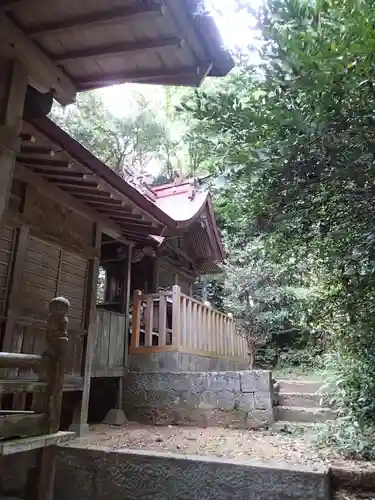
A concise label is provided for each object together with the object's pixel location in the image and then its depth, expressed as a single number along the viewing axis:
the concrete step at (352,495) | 4.15
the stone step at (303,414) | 6.39
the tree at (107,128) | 13.89
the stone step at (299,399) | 6.89
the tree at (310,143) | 3.16
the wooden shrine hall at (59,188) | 2.63
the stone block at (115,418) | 7.10
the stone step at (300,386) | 7.88
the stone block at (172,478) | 4.18
